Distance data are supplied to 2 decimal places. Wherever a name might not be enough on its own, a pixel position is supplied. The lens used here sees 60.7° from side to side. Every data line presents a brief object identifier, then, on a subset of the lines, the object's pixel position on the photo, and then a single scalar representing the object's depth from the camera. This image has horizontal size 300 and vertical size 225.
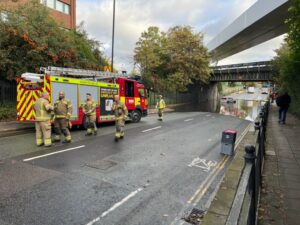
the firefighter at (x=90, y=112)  11.13
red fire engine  11.57
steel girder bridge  43.91
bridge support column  55.12
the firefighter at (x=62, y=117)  9.33
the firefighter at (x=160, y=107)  18.50
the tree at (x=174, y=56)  36.94
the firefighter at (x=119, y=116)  10.20
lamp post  24.22
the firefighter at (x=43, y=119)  8.36
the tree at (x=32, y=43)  15.78
